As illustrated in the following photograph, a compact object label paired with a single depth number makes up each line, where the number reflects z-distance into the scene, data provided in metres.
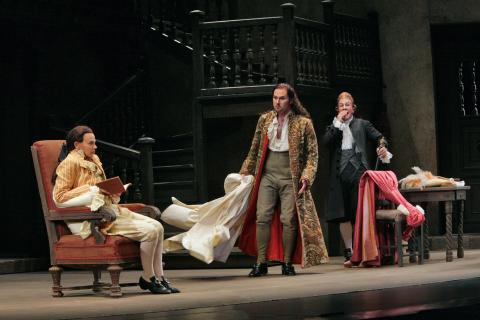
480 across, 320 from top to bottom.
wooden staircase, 13.79
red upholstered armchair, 8.84
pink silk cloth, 11.14
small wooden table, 11.56
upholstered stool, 11.05
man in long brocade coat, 10.33
